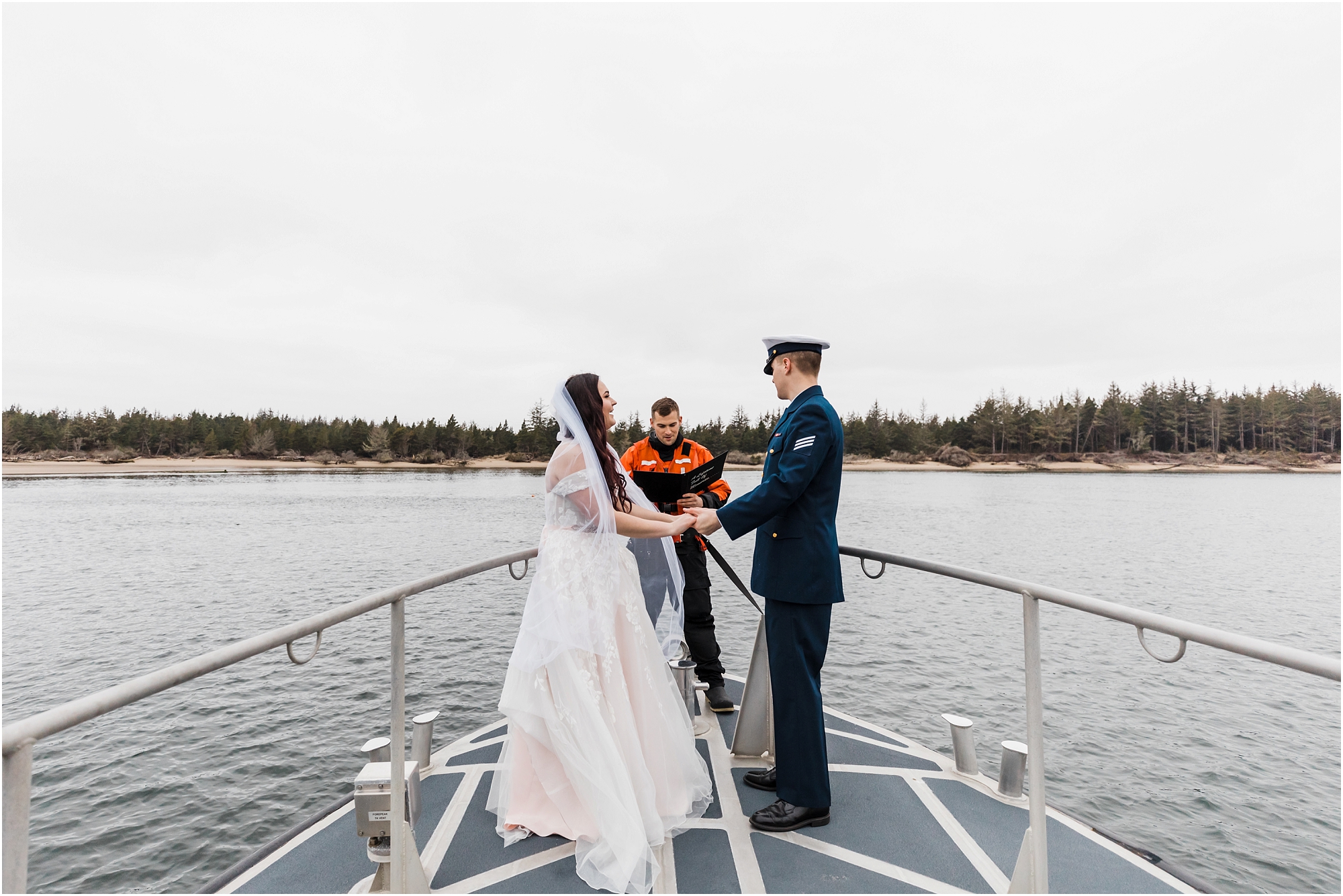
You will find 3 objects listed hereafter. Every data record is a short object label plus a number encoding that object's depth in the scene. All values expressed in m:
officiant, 4.47
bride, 2.48
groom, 2.72
